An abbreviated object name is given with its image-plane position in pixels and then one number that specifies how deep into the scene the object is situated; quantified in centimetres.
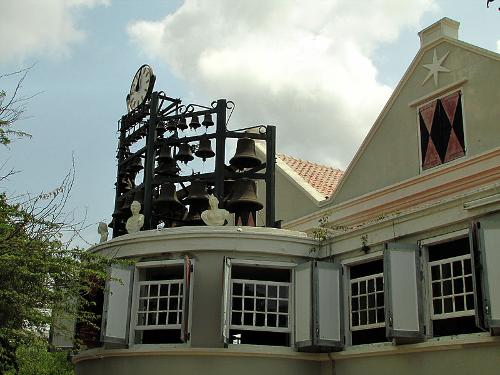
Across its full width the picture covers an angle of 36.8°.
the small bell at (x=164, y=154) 1659
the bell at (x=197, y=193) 1641
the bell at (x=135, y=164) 1781
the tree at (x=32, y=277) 1209
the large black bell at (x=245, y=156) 1630
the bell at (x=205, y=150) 1655
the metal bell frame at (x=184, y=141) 1580
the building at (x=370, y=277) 1170
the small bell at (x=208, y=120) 1638
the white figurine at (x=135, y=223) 1554
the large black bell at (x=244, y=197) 1580
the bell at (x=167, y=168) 1673
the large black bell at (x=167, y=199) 1628
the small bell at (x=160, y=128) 1684
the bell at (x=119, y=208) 1780
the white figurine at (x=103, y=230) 1677
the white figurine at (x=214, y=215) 1466
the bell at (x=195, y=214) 1675
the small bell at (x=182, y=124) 1662
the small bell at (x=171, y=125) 1667
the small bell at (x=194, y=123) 1658
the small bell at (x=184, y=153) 1706
